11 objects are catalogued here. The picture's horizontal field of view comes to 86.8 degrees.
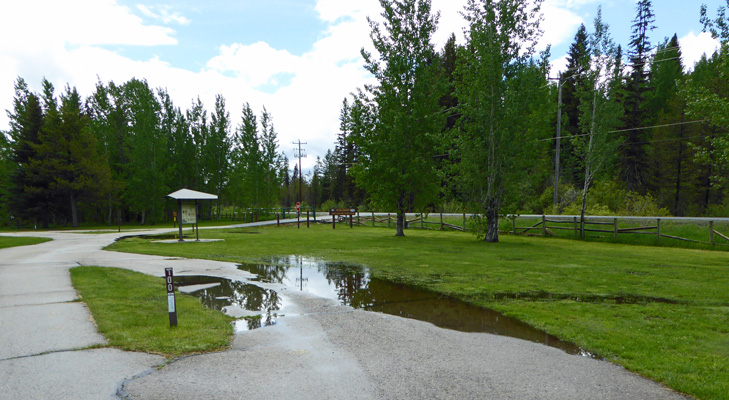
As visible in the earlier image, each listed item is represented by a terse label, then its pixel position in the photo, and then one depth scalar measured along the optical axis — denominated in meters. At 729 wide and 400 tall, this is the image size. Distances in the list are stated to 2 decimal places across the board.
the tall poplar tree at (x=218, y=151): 53.22
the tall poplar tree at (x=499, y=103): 19.58
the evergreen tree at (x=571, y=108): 46.78
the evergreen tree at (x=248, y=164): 46.06
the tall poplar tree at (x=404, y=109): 22.80
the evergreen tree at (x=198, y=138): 53.31
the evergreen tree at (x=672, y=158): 37.16
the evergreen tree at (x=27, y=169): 39.59
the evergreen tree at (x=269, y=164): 47.03
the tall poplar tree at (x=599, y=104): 28.20
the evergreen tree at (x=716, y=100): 11.92
